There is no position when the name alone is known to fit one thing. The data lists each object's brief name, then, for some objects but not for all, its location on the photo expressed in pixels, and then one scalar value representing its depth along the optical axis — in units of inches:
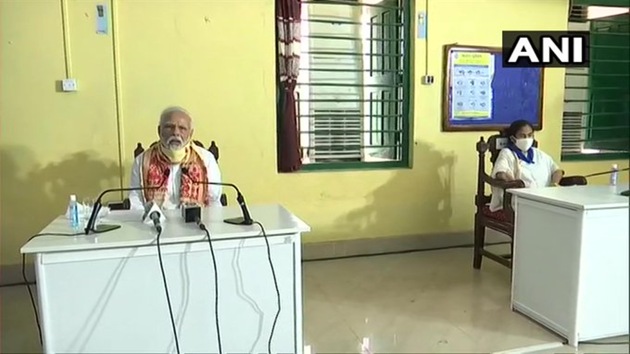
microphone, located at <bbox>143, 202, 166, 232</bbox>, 76.3
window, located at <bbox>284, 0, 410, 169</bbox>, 153.4
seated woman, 136.6
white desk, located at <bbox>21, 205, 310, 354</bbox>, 67.8
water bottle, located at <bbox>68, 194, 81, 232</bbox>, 76.7
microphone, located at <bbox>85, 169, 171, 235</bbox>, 73.5
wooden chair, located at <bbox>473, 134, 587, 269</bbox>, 131.7
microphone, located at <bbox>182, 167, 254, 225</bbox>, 77.9
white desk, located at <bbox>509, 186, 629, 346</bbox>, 90.7
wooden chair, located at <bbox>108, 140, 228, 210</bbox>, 107.9
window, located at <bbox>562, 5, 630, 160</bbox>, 161.5
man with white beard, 105.3
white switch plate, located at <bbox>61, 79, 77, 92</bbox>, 130.4
